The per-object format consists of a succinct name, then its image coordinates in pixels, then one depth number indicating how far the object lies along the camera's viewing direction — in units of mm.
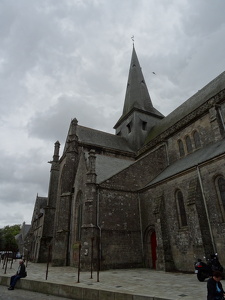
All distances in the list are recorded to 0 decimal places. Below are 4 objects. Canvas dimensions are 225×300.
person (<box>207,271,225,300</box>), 4324
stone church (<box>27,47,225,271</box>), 12961
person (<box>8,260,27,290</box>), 10159
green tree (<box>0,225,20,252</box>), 61125
